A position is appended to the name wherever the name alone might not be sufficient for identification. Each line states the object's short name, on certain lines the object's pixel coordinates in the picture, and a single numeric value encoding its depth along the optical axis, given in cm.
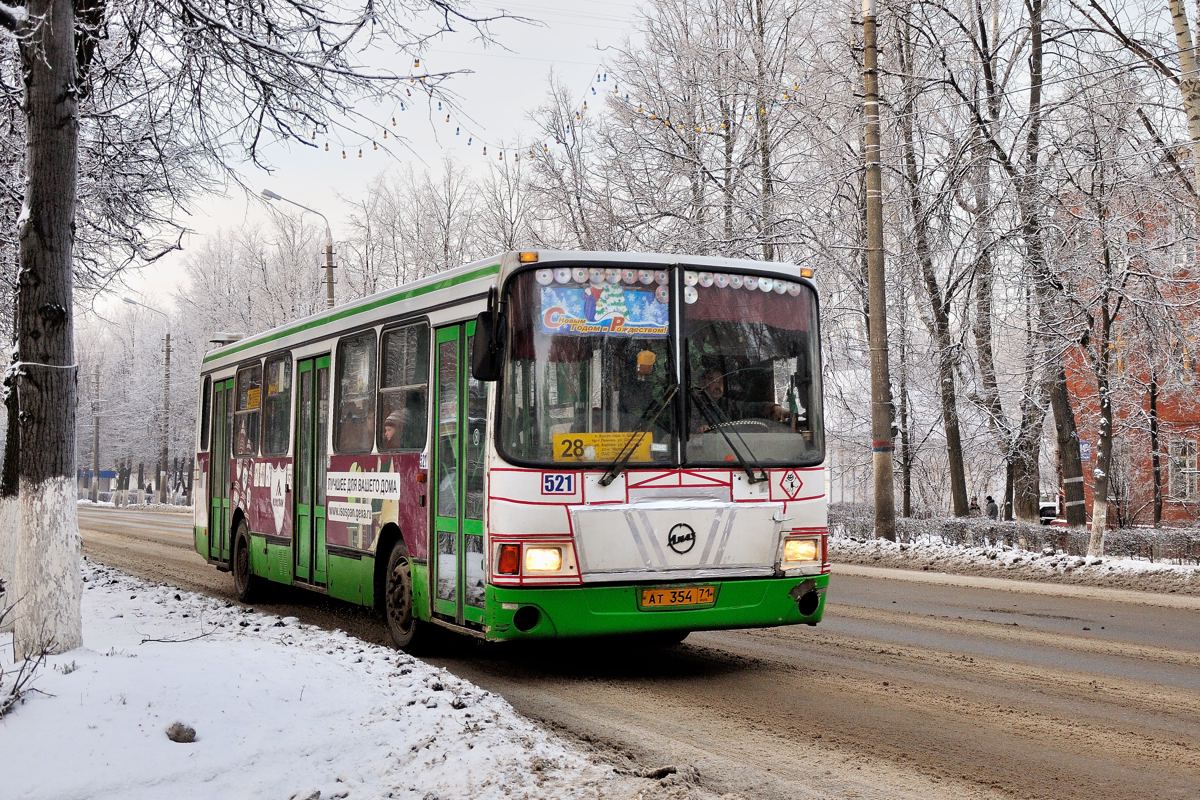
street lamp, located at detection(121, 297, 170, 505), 6129
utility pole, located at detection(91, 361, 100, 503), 7781
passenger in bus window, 1029
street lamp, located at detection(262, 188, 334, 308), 4047
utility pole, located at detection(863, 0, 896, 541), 2025
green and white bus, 829
